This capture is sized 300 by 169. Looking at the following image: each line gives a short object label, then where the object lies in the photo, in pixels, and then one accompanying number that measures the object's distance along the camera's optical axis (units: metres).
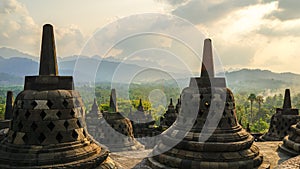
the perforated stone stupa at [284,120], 15.09
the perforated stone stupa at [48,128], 5.62
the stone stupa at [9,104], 11.93
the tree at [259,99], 65.26
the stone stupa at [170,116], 22.14
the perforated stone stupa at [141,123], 22.02
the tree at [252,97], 63.46
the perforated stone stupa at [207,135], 8.05
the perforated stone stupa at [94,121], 13.98
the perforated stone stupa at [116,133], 13.73
